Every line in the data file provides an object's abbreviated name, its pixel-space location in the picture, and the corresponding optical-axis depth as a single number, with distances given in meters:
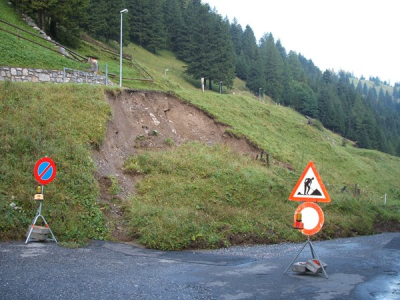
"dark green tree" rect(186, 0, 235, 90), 63.56
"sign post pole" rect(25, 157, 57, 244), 12.03
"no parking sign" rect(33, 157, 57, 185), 12.16
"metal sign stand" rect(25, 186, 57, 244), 11.83
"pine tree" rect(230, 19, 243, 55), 116.75
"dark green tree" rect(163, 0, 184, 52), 83.93
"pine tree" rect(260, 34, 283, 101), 93.81
